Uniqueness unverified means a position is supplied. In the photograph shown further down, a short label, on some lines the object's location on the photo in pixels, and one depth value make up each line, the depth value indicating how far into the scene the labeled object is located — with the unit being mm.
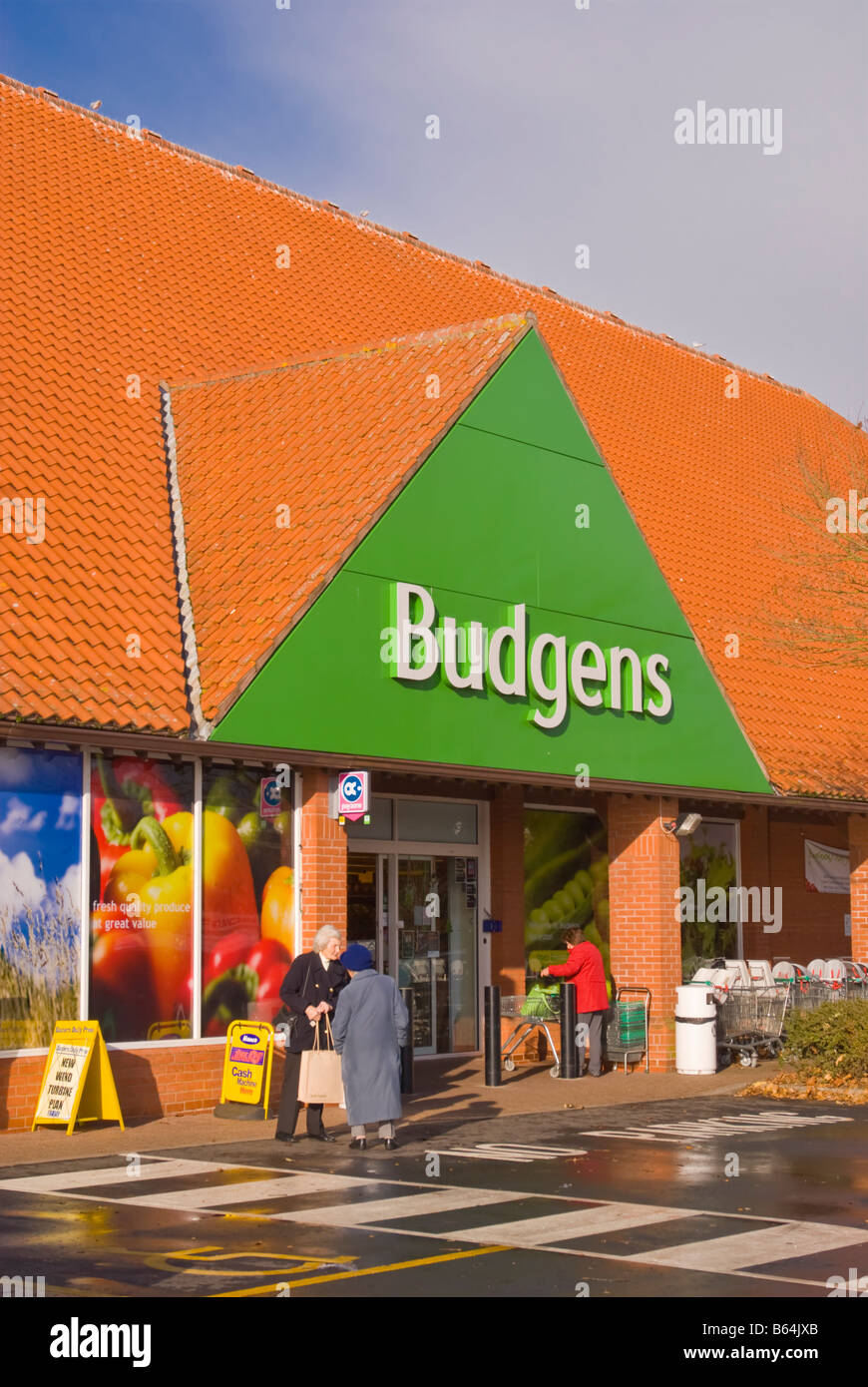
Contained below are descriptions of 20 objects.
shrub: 18109
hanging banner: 27875
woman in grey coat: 13570
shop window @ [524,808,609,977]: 22719
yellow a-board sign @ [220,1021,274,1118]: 15397
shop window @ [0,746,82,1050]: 14469
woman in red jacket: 19719
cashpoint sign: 16641
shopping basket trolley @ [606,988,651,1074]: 20438
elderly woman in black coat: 14102
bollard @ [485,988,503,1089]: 18125
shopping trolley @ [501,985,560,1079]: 20375
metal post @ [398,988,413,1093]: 17328
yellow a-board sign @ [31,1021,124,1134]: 14234
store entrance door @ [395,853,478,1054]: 21156
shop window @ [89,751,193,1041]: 15250
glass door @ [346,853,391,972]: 20391
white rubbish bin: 20109
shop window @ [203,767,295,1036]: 16234
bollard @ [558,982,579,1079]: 19219
